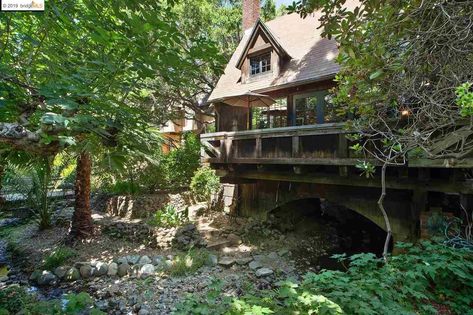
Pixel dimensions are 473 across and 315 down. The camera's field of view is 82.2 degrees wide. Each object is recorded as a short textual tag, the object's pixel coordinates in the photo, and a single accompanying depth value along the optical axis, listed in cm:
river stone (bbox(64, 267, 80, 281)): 741
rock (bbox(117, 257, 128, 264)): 805
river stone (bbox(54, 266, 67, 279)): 745
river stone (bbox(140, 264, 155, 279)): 760
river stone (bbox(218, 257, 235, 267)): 806
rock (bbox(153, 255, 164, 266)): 806
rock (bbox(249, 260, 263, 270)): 787
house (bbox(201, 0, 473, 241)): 644
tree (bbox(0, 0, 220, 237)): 294
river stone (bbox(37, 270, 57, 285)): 725
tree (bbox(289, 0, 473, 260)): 371
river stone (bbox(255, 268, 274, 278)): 746
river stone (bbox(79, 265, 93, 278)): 760
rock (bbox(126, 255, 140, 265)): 810
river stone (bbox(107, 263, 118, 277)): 771
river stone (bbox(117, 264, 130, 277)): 770
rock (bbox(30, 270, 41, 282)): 738
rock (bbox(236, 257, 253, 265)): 820
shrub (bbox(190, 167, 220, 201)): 1234
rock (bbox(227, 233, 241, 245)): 957
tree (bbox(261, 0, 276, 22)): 1758
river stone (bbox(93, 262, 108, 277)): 769
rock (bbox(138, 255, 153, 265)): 808
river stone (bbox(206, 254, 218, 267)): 814
